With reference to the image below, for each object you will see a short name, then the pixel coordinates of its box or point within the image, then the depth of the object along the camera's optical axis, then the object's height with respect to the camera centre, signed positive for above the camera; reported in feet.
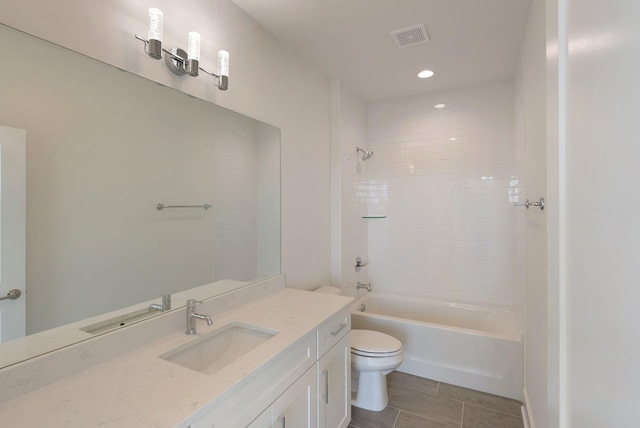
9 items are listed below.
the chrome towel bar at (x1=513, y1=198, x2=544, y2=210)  4.37 +0.12
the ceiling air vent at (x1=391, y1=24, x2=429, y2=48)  6.57 +4.10
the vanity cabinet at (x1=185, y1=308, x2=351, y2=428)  3.11 -2.35
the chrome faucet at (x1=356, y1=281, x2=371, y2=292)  10.50 -2.64
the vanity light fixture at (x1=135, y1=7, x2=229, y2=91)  4.02 +2.43
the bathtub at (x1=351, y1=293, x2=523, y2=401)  7.35 -3.59
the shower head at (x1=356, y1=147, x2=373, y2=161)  10.82 +2.15
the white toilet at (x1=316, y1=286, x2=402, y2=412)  6.64 -3.46
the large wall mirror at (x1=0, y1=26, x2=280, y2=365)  3.23 +0.43
